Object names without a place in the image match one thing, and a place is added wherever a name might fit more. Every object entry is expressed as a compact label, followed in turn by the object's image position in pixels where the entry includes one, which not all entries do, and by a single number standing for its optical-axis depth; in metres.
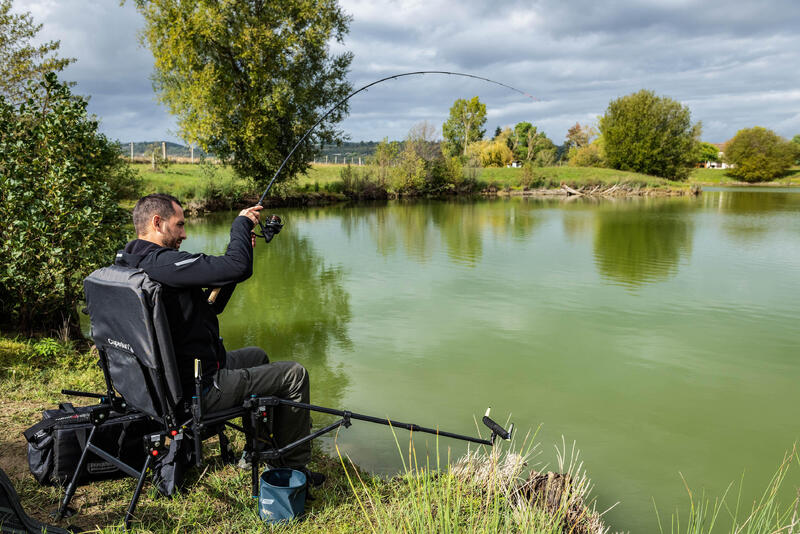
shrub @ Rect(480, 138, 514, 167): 57.62
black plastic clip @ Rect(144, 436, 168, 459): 2.61
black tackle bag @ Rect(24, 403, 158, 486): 2.92
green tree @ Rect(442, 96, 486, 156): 57.72
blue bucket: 2.70
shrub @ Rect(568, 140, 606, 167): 59.41
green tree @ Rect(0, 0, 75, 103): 11.99
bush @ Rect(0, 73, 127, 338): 4.82
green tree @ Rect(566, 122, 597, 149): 75.76
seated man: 2.63
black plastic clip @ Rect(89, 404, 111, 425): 2.79
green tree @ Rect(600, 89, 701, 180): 53.56
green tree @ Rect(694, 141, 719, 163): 107.25
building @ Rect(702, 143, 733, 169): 108.10
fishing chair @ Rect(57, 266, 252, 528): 2.50
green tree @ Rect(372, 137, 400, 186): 35.12
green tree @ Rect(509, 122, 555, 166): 75.12
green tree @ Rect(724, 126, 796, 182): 70.56
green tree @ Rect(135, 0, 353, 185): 22.02
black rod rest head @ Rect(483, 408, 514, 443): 2.79
